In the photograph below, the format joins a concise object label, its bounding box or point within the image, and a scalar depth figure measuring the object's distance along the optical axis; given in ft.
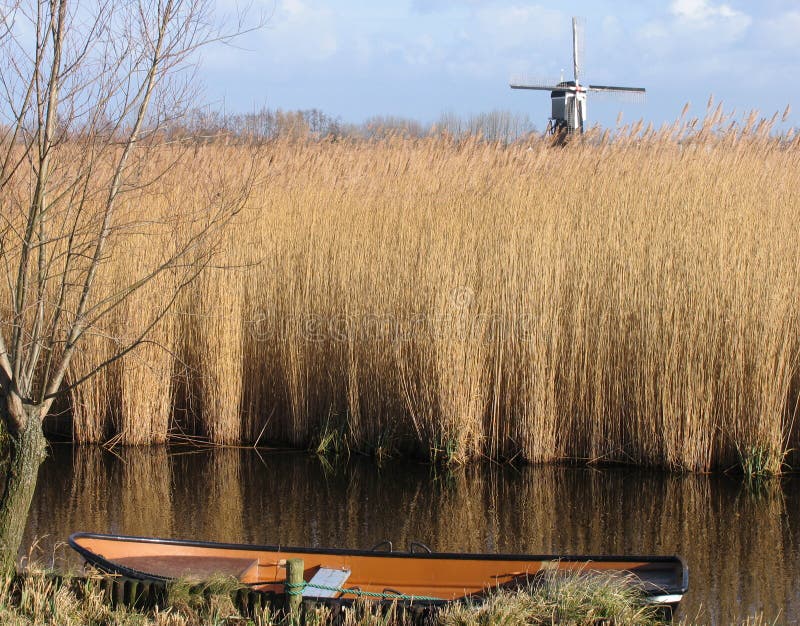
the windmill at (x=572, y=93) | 170.91
